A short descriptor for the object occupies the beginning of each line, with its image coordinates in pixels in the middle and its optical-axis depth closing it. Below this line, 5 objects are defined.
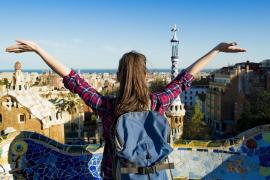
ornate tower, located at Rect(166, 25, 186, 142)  12.26
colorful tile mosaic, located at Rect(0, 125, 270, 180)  4.35
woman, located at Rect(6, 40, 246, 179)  2.13
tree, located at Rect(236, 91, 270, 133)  22.68
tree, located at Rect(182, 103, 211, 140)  20.95
